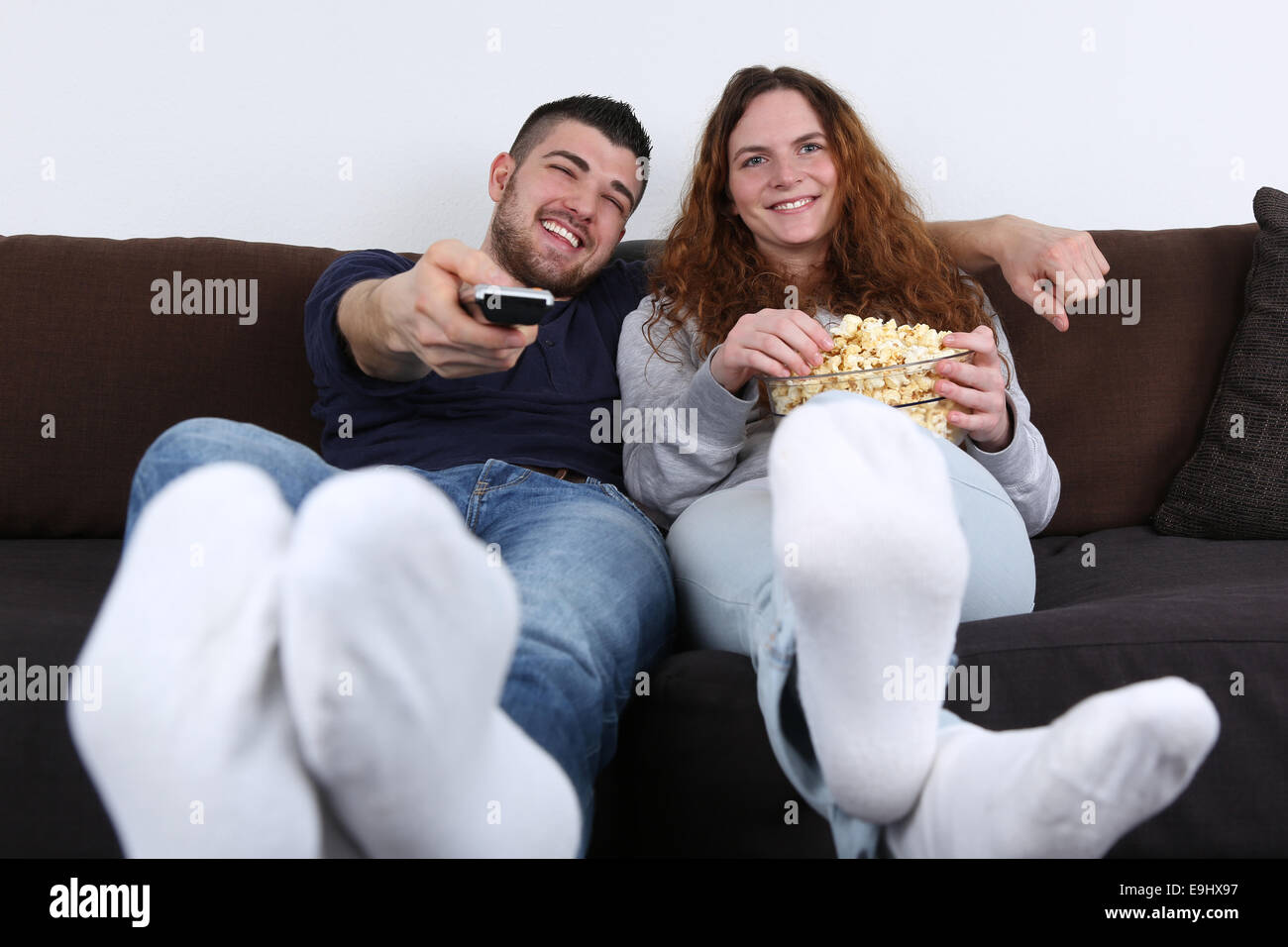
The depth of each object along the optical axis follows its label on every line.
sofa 1.28
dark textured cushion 1.44
